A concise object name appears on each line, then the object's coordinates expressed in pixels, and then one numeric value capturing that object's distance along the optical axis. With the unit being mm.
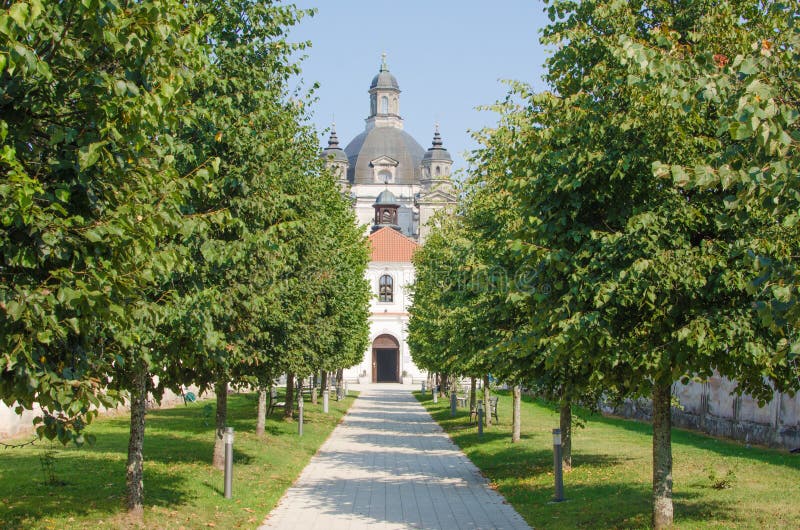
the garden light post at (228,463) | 13492
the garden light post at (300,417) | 25203
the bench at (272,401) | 31842
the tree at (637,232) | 8680
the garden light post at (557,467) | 13355
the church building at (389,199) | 88625
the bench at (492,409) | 30606
